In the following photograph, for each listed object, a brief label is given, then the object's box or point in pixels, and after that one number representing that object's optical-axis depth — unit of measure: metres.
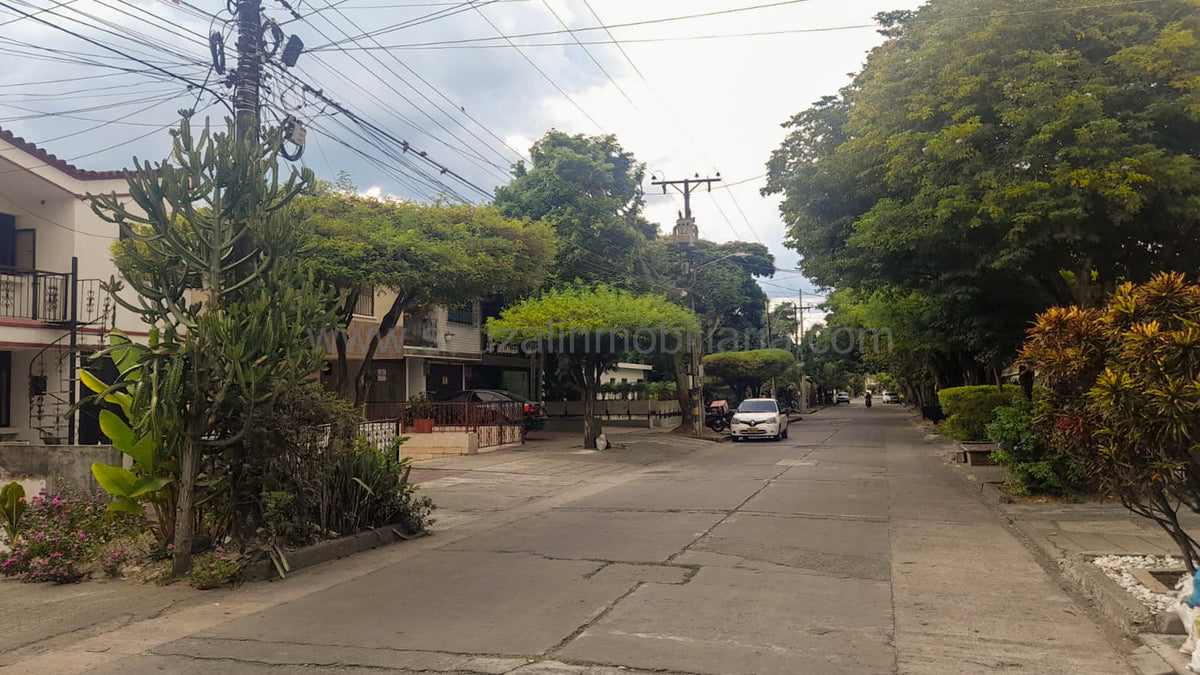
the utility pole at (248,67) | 10.20
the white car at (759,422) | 30.75
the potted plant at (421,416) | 23.16
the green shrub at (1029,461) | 13.11
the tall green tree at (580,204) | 32.41
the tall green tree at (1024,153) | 11.55
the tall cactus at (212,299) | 7.95
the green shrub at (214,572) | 7.82
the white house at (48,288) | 15.37
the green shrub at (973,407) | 20.11
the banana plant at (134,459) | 8.20
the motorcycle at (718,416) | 35.47
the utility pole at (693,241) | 32.96
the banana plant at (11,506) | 8.93
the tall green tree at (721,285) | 38.66
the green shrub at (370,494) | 9.74
